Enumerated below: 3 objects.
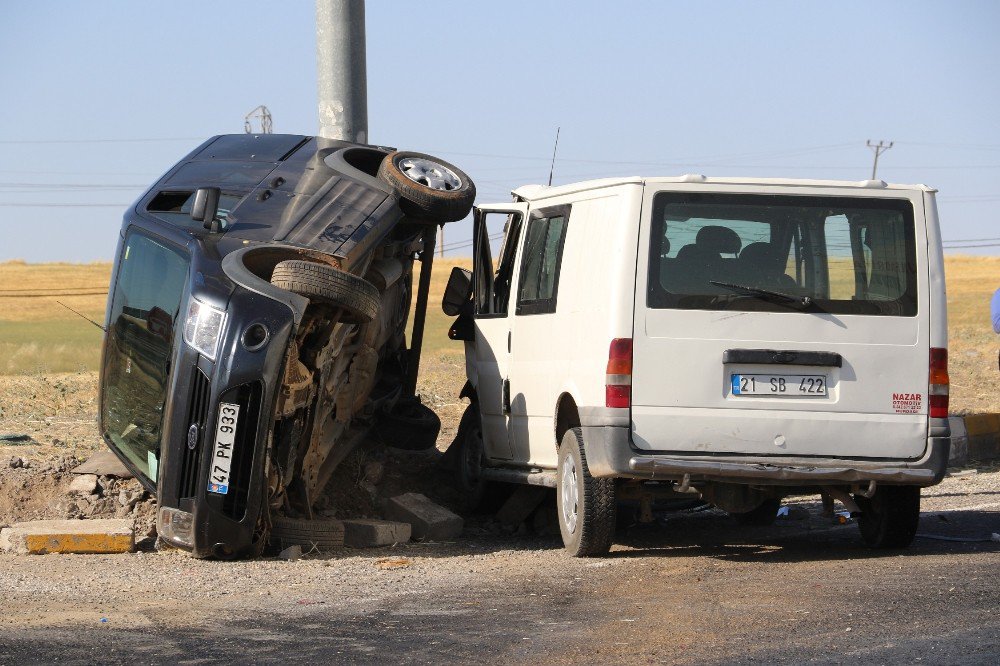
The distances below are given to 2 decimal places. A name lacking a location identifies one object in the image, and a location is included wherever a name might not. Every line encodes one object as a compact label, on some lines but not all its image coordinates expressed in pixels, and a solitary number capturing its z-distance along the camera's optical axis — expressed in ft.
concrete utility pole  83.49
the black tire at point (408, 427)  69.53
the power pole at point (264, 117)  382.57
